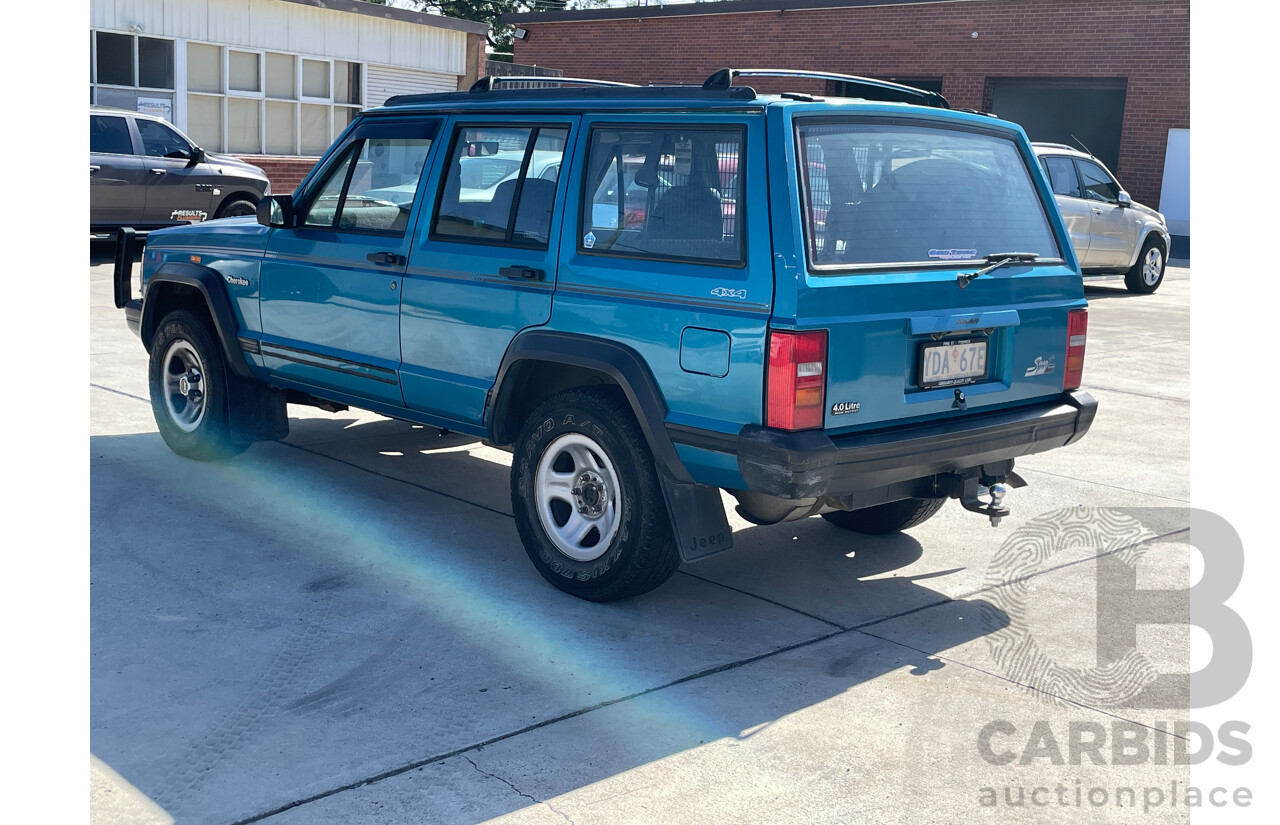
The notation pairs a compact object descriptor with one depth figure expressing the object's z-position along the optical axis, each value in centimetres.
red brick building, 2562
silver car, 1630
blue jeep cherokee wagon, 432
